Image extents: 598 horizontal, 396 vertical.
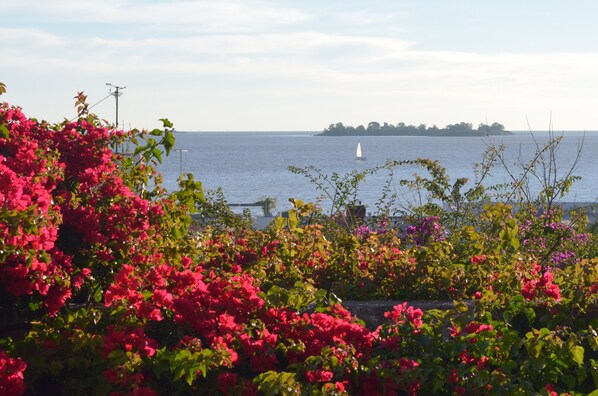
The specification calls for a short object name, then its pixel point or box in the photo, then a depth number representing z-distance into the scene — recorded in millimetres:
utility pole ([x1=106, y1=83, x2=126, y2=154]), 19981
